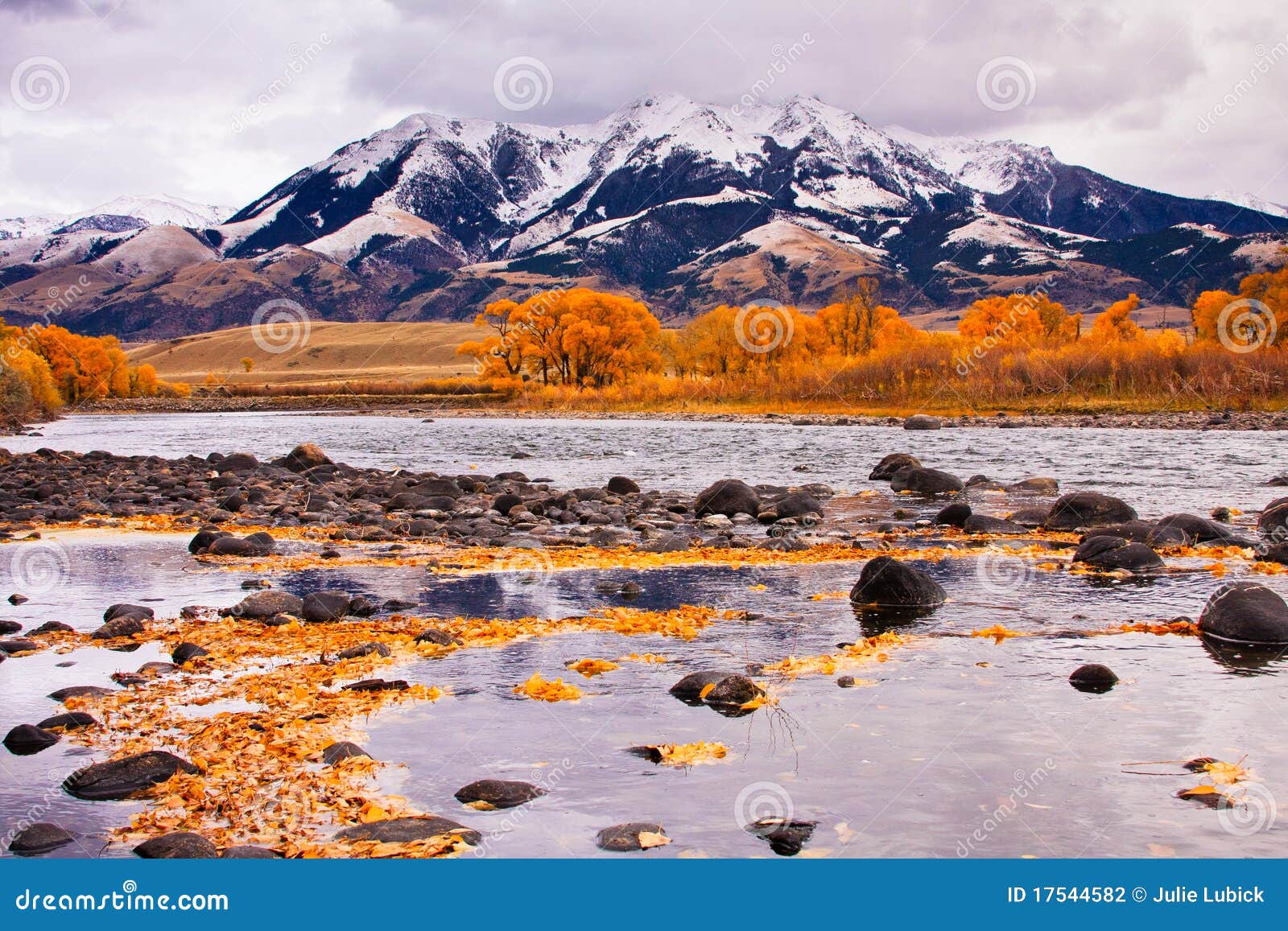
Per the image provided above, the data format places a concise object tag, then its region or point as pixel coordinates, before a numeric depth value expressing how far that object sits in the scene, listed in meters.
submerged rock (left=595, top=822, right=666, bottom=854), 6.41
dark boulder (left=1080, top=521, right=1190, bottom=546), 18.28
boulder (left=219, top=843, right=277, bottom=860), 6.08
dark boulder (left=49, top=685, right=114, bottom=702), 9.71
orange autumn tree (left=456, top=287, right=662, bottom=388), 103.38
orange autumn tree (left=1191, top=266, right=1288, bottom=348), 74.38
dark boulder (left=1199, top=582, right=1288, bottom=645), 11.49
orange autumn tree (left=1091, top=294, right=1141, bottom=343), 113.62
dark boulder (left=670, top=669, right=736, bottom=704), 9.73
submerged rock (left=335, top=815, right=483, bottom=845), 6.42
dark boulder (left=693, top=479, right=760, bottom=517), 24.08
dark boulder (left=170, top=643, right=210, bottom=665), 11.05
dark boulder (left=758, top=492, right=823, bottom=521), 23.20
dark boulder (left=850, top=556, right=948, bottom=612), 13.83
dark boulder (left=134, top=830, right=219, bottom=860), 6.13
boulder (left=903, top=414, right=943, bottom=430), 57.03
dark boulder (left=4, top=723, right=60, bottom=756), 8.44
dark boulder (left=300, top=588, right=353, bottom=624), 13.12
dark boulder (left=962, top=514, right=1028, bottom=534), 20.73
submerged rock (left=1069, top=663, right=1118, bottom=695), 9.93
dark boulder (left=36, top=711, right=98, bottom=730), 8.80
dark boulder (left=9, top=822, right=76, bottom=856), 6.45
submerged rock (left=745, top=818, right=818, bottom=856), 6.39
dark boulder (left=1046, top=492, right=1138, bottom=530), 20.84
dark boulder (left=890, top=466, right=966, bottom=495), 28.59
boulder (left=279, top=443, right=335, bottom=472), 37.62
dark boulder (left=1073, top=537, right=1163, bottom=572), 16.16
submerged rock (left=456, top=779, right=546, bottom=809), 7.20
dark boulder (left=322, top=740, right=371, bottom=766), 7.91
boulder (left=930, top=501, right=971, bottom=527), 21.58
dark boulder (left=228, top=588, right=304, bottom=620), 13.21
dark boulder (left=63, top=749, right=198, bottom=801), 7.45
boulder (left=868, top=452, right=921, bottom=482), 32.53
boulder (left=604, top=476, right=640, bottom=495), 28.47
